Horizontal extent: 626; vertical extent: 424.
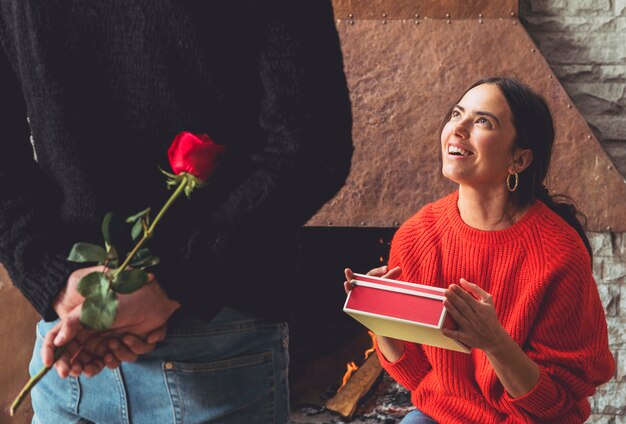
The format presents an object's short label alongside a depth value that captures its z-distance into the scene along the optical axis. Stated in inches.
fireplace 98.2
